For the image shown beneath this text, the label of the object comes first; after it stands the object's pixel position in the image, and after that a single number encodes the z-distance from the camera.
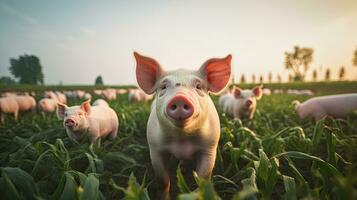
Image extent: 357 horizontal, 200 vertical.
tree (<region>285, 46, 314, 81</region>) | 74.12
